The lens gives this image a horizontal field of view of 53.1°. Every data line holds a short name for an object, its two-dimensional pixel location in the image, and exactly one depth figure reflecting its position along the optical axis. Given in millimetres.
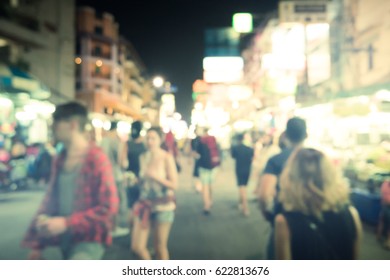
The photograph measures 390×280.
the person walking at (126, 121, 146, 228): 4660
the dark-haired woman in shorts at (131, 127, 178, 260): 3285
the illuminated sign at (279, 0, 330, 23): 10812
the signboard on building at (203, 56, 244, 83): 32938
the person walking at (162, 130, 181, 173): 7204
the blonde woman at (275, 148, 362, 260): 2184
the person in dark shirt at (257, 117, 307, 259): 2455
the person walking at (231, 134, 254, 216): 6078
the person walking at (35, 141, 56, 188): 6224
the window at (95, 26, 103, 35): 24594
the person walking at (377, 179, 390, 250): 4505
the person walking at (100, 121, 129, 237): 4742
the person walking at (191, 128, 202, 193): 6328
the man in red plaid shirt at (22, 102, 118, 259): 2141
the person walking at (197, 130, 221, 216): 6105
